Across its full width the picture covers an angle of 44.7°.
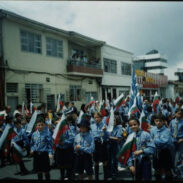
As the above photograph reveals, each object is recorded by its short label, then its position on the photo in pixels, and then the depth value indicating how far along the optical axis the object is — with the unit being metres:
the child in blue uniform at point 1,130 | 7.86
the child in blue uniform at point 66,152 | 5.39
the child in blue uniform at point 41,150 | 4.99
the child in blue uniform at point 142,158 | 4.00
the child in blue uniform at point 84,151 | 4.76
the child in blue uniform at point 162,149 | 4.65
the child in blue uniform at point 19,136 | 7.14
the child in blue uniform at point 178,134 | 5.64
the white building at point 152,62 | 40.31
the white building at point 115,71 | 23.67
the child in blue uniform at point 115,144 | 5.65
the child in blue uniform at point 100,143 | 5.52
